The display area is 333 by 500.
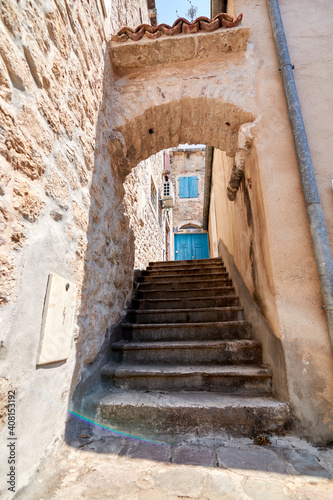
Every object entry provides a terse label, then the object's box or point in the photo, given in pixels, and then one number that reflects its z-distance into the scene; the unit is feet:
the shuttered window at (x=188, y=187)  43.86
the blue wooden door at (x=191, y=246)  36.96
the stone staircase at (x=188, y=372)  5.46
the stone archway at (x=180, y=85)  8.30
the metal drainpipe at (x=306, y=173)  5.91
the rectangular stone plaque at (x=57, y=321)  4.02
